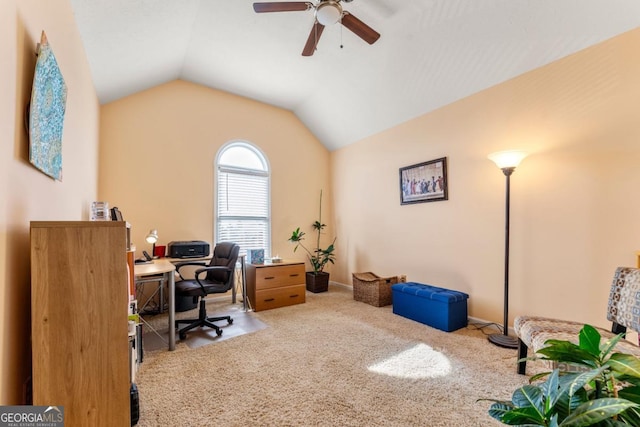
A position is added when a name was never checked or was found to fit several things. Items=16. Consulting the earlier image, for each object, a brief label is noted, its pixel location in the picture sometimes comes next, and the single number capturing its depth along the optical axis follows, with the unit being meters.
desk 2.45
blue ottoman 2.92
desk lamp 3.35
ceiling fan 2.02
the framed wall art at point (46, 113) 1.29
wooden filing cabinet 3.67
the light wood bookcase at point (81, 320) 1.23
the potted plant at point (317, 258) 4.65
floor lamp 2.54
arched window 4.31
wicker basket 3.80
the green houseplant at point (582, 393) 0.62
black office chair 2.78
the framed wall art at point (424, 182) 3.47
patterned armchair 1.70
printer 3.52
